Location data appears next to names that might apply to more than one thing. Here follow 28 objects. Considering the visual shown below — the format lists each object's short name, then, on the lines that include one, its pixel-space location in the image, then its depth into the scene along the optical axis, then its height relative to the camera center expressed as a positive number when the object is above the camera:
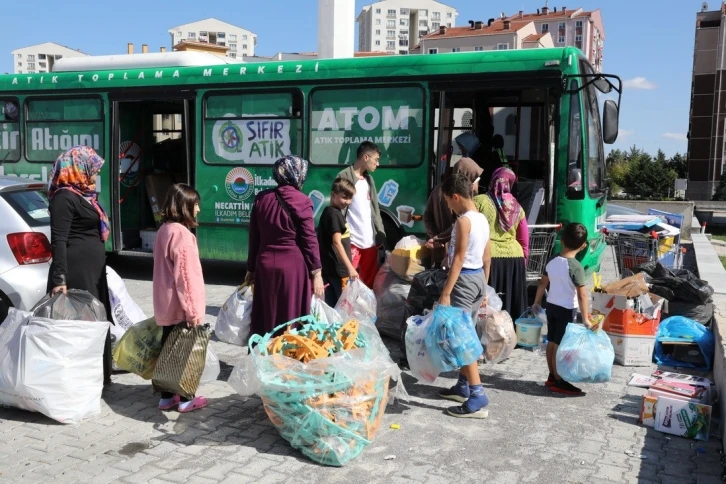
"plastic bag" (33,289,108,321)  4.63 -0.91
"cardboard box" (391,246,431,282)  6.82 -0.81
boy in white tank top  4.78 -0.60
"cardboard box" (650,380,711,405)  4.74 -1.42
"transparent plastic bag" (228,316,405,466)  3.98 -1.26
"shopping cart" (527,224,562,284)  7.74 -0.75
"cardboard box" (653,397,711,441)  4.57 -1.53
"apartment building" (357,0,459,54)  143.50 +32.69
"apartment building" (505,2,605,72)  116.25 +25.89
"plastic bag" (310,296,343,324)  5.13 -0.99
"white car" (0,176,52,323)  5.96 -0.70
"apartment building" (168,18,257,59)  115.03 +24.40
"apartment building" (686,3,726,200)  61.25 +6.67
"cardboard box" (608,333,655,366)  6.19 -1.47
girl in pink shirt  4.62 -0.62
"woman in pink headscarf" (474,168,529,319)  6.30 -0.51
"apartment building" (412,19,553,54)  85.31 +17.24
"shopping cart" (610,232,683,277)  7.84 -0.77
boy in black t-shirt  5.89 -0.57
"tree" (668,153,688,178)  62.52 +1.57
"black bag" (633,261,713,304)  6.84 -1.01
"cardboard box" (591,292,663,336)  6.21 -1.21
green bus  8.02 +0.65
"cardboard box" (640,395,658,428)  4.74 -1.53
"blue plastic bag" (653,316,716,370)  6.21 -1.39
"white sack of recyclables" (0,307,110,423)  4.47 -1.24
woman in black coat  4.82 -0.38
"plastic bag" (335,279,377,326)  5.84 -1.03
